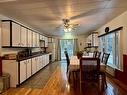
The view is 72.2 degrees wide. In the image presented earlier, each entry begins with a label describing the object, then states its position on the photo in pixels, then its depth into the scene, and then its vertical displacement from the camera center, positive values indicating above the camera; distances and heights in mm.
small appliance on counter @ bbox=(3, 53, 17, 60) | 2704 -298
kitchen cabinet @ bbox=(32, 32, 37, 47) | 4326 +377
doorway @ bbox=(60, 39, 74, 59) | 7706 +143
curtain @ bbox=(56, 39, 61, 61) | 7706 -388
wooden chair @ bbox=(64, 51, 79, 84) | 2590 -783
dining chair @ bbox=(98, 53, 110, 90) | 2409 -657
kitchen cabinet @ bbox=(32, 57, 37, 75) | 3661 -819
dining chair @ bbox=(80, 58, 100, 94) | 2045 -562
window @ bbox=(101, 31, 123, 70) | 3165 -58
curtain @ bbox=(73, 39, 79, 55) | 7540 +52
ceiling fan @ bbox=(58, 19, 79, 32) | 3249 +867
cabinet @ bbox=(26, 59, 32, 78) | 3126 -778
